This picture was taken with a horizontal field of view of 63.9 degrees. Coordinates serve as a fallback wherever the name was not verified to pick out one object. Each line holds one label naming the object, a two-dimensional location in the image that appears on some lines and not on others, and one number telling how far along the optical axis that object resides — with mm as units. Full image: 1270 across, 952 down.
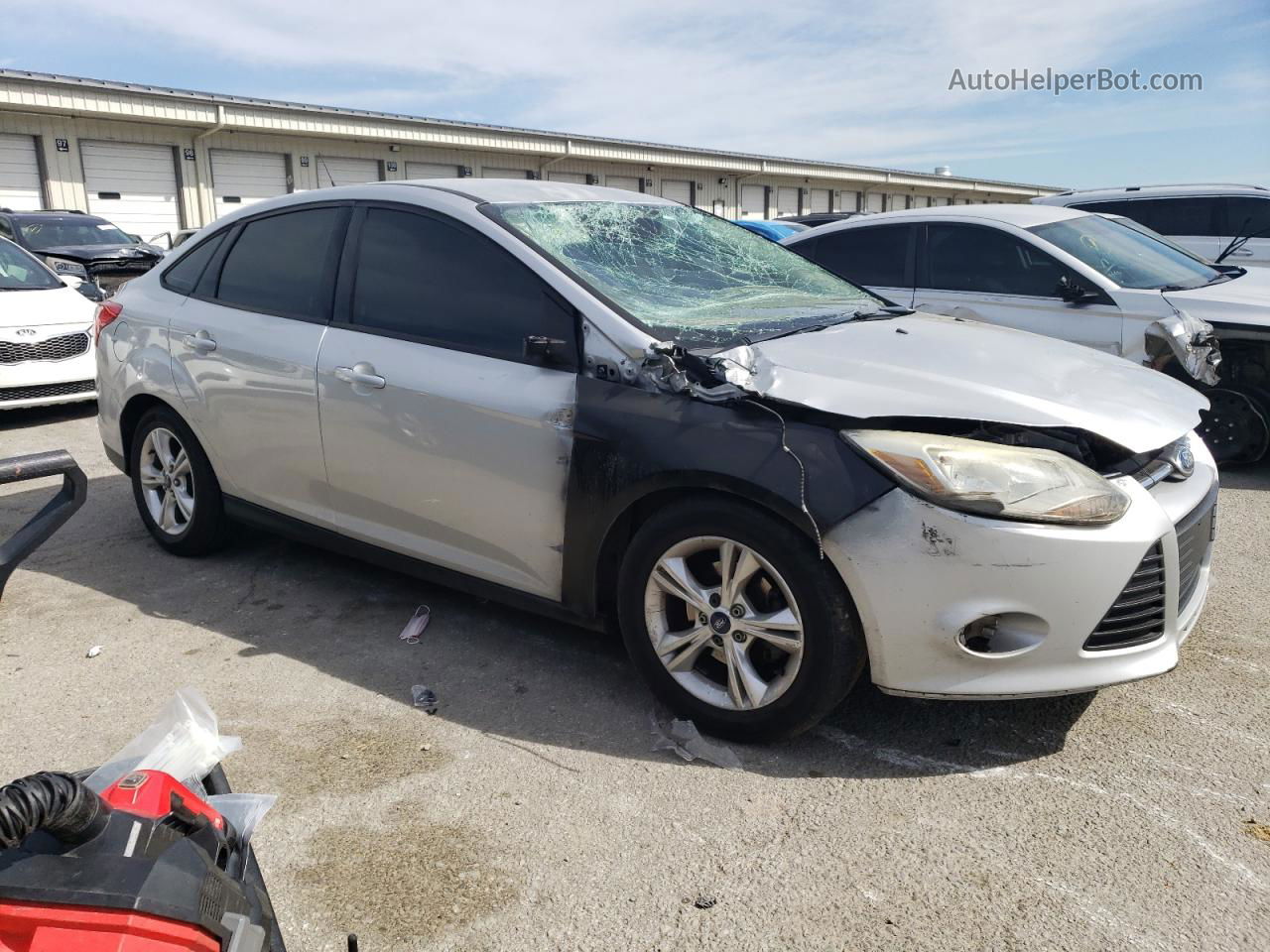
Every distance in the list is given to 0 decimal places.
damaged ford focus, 2746
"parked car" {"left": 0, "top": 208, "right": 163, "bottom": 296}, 13867
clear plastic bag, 1835
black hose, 1285
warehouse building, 20766
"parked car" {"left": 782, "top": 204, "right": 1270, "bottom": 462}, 6020
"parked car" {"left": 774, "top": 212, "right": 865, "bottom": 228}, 19409
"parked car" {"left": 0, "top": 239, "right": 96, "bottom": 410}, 7879
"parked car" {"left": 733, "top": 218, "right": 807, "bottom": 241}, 14880
